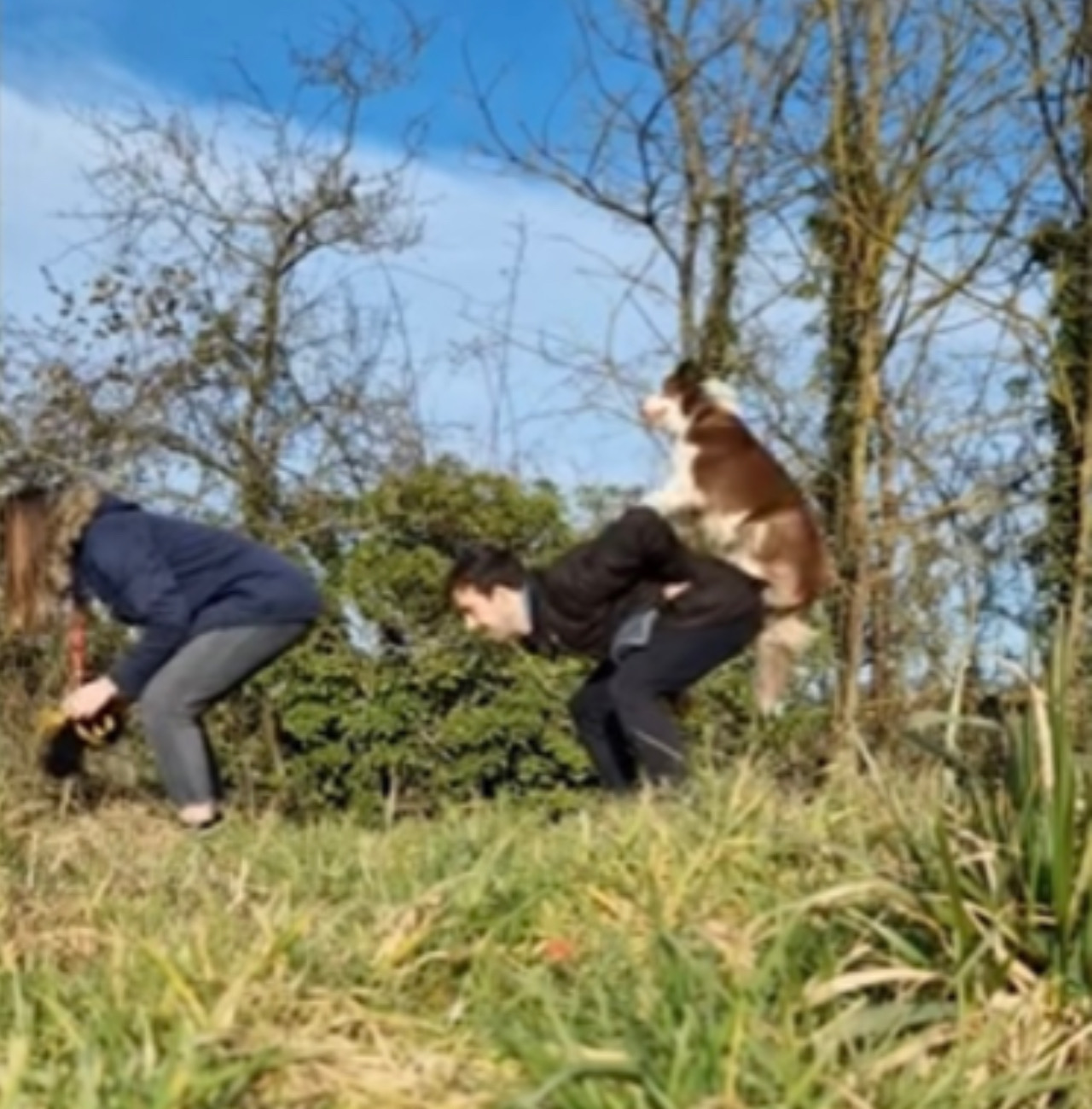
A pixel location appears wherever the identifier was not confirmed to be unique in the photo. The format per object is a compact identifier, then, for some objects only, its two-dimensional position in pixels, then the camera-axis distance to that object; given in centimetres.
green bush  1338
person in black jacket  767
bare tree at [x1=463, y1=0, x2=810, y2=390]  1614
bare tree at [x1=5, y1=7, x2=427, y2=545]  1527
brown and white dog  793
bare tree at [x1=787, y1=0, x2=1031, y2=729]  1548
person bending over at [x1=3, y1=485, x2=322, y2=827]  766
